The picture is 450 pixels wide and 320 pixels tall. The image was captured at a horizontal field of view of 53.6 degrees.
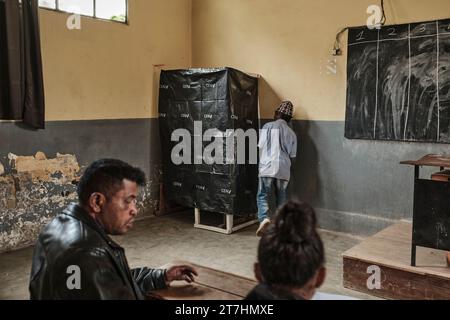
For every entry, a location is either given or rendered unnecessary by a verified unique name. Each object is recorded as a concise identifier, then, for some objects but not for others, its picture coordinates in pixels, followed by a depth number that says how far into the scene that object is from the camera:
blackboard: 4.30
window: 4.66
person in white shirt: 4.98
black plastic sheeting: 5.07
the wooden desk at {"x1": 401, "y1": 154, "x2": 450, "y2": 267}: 3.10
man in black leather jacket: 1.34
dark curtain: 4.17
